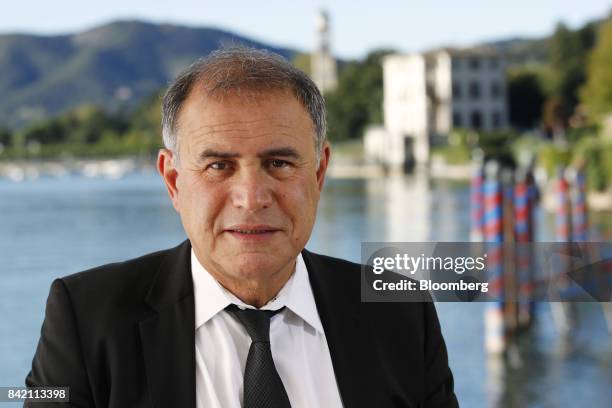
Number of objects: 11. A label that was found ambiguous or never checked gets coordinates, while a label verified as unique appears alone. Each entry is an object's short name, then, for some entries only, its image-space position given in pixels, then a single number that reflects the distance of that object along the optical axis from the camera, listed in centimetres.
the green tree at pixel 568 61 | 3944
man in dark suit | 100
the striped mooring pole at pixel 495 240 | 558
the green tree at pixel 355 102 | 4441
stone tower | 5475
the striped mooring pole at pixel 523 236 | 634
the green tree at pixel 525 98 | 4262
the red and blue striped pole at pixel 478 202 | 745
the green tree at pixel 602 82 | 2828
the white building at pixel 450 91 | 4225
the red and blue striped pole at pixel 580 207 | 945
